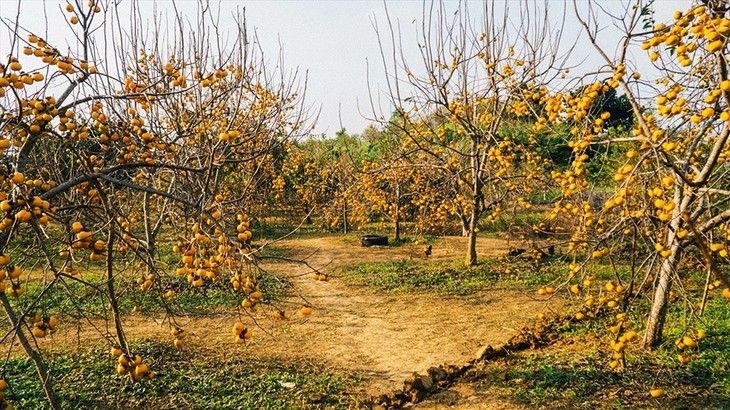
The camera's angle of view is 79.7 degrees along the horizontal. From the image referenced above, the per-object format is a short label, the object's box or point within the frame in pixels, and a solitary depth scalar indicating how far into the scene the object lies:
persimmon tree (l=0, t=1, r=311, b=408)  2.18
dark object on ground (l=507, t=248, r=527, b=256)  8.71
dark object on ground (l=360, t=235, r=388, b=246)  11.09
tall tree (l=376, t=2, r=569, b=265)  7.22
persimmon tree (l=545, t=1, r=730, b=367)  2.67
